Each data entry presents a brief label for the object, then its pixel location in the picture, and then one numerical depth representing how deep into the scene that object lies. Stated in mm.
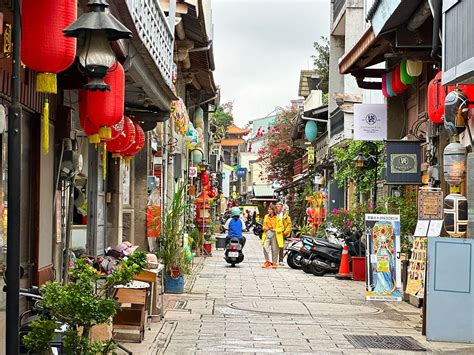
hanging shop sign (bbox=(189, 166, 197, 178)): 35484
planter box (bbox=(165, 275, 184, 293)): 17875
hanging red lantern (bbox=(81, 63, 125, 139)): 10180
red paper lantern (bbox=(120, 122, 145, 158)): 15277
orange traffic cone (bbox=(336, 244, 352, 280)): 23688
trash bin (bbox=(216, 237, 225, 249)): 39838
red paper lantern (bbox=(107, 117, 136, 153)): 14188
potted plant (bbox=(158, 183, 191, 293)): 16812
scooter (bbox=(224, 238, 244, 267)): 27750
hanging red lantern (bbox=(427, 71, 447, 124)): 14719
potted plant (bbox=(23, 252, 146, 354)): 7375
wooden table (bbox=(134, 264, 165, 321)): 12812
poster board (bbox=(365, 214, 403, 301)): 16766
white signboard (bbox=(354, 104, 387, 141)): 22688
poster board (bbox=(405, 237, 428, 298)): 15562
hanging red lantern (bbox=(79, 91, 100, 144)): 10745
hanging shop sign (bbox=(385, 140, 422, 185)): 19172
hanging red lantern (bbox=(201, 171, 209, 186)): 39969
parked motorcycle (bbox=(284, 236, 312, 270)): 26653
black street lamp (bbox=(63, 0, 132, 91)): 6320
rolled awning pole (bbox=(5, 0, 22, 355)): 5945
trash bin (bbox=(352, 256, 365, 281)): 23000
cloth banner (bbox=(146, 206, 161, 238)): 18203
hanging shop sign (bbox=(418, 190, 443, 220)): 14789
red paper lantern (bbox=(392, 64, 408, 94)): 20797
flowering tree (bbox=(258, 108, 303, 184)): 54719
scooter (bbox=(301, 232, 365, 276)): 24781
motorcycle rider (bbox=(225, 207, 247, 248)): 28703
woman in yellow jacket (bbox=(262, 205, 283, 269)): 27000
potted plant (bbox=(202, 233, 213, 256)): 33594
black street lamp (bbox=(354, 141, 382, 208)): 26188
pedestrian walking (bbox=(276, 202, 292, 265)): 27047
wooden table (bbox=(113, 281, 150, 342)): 11664
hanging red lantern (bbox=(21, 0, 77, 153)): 6969
